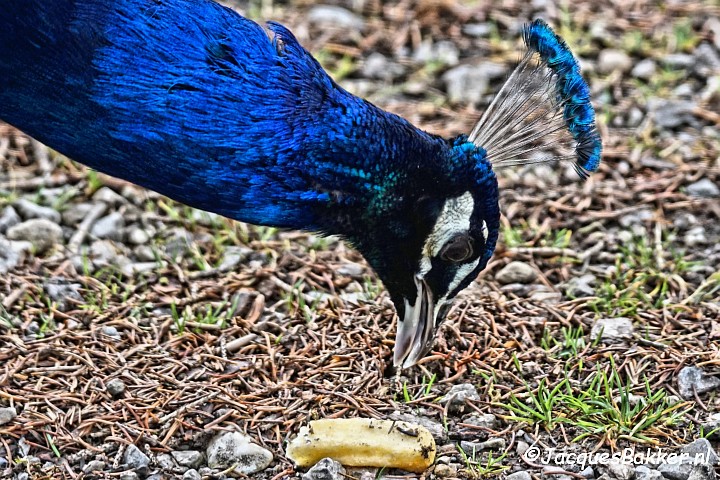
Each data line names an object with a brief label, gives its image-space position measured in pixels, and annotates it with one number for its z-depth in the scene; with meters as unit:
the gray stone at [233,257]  8.43
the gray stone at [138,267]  8.37
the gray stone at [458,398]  6.91
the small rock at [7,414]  6.78
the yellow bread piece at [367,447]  6.43
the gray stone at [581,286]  8.11
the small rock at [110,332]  7.58
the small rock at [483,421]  6.79
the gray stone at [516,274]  8.29
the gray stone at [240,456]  6.47
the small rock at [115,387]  7.03
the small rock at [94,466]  6.43
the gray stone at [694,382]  7.01
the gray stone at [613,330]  7.53
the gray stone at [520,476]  6.36
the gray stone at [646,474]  6.30
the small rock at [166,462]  6.48
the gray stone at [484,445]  6.61
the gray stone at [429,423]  6.67
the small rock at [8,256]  8.25
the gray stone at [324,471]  6.27
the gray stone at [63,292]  7.93
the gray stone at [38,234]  8.59
